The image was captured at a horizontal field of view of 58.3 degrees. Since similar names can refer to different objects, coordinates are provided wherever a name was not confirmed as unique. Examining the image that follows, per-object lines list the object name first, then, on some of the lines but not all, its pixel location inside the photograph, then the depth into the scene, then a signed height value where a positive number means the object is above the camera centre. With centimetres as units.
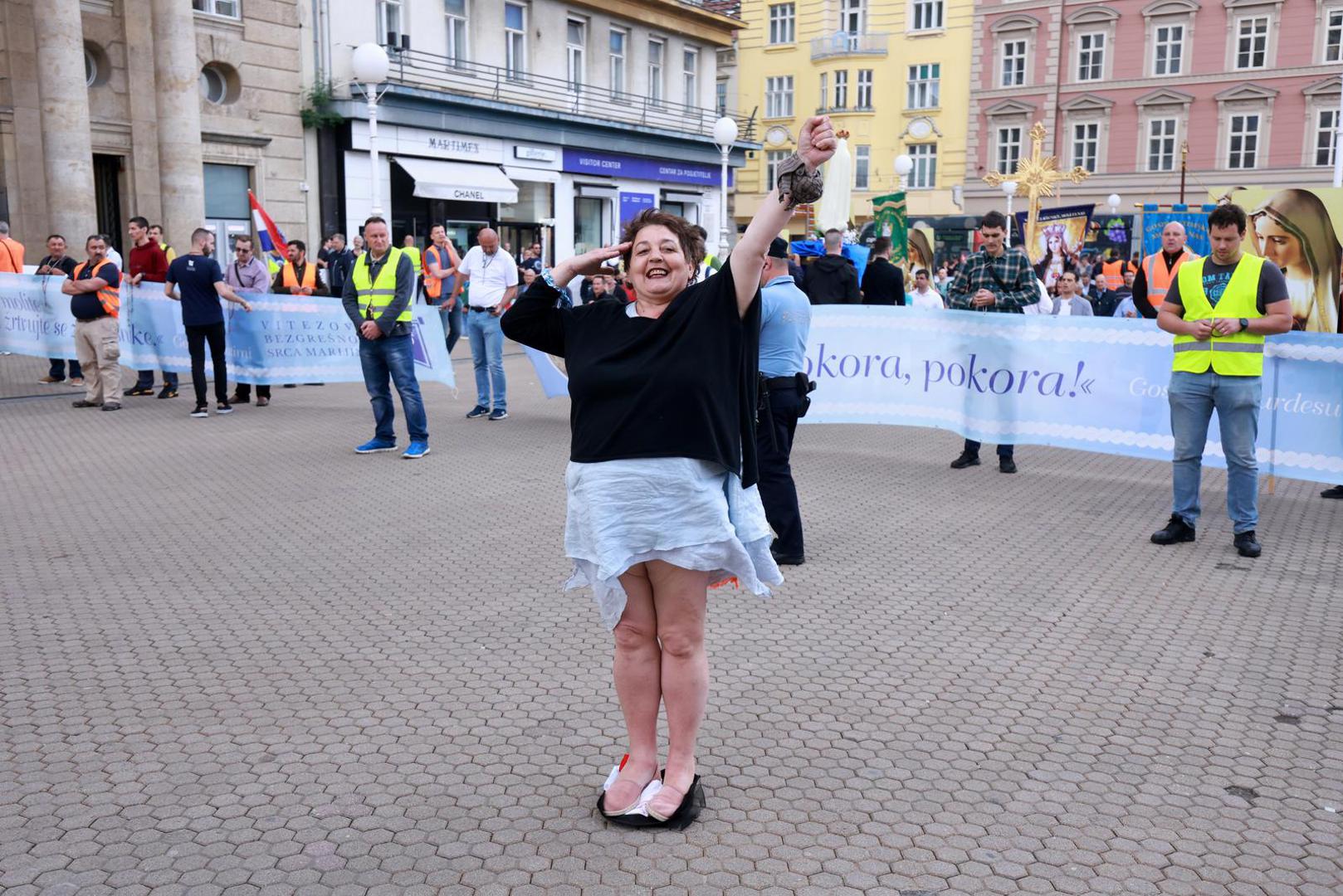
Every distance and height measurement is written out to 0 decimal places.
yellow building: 5356 +909
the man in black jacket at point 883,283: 1245 +2
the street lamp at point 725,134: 2361 +294
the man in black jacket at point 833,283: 1058 +1
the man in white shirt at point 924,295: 1670 -14
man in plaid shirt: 973 +3
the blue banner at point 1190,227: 1647 +86
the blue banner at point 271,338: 1266 -66
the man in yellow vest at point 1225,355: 687 -38
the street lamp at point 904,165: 2896 +289
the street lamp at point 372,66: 1603 +283
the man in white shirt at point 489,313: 1220 -32
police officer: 654 -58
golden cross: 3800 +395
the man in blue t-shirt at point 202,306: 1209 -28
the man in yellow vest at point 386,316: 988 -29
